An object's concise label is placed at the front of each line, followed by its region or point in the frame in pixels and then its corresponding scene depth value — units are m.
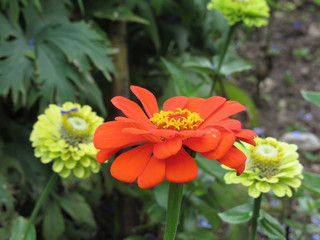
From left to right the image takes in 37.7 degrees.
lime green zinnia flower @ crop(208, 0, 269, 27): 0.39
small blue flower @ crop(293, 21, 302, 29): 1.13
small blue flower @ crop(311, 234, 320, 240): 0.53
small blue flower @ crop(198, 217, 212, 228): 0.54
